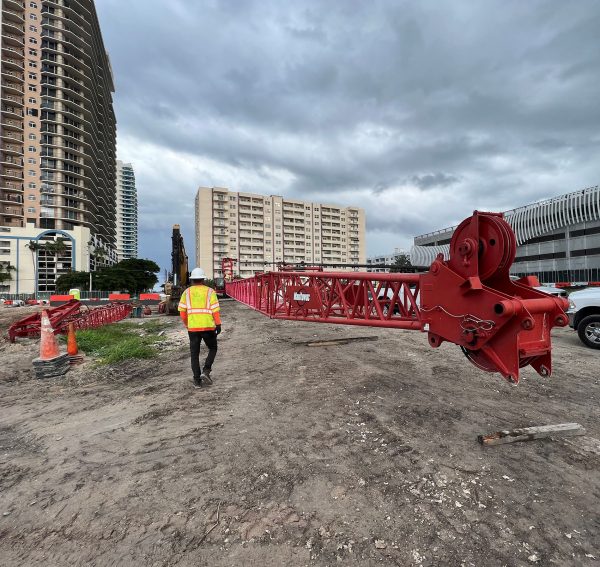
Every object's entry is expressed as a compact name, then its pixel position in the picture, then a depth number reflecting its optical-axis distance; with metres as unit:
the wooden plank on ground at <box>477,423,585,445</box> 3.25
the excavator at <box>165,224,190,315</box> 18.03
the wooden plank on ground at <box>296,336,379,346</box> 8.09
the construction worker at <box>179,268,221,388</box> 5.32
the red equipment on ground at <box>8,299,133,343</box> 8.84
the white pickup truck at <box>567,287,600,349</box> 7.61
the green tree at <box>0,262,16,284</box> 62.84
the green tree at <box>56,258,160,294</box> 57.72
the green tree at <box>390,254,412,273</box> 100.66
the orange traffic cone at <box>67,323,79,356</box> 7.23
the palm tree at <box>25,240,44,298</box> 63.62
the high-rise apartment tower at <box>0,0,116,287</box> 63.34
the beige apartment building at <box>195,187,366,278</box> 106.88
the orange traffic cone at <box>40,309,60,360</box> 6.12
